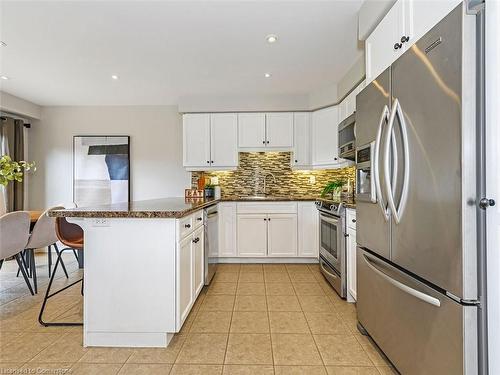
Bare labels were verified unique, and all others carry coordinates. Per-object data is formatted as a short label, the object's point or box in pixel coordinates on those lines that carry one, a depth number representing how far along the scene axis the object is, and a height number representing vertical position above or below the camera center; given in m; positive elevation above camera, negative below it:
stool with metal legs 2.37 -0.43
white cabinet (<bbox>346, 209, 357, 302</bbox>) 2.67 -0.62
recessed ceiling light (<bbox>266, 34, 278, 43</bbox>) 2.69 +1.36
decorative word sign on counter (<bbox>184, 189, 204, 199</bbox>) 3.88 -0.10
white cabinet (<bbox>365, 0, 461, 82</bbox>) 1.35 +0.86
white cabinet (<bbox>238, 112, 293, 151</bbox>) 4.45 +0.87
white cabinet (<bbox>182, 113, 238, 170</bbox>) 4.47 +0.72
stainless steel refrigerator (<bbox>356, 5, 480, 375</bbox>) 1.12 -0.08
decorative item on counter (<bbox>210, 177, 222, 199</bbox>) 4.47 -0.01
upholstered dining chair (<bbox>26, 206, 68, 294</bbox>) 3.09 -0.54
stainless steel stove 2.87 -0.61
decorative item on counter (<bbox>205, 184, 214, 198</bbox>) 4.46 -0.07
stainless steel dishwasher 3.09 -0.62
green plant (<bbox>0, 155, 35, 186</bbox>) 2.35 +0.13
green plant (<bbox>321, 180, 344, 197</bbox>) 3.81 -0.01
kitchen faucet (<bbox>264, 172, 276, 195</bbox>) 4.88 +0.17
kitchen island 2.00 -0.60
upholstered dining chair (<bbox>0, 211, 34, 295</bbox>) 2.71 -0.44
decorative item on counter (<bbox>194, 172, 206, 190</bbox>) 4.51 +0.06
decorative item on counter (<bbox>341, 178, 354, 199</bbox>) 3.94 -0.05
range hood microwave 2.91 +0.50
